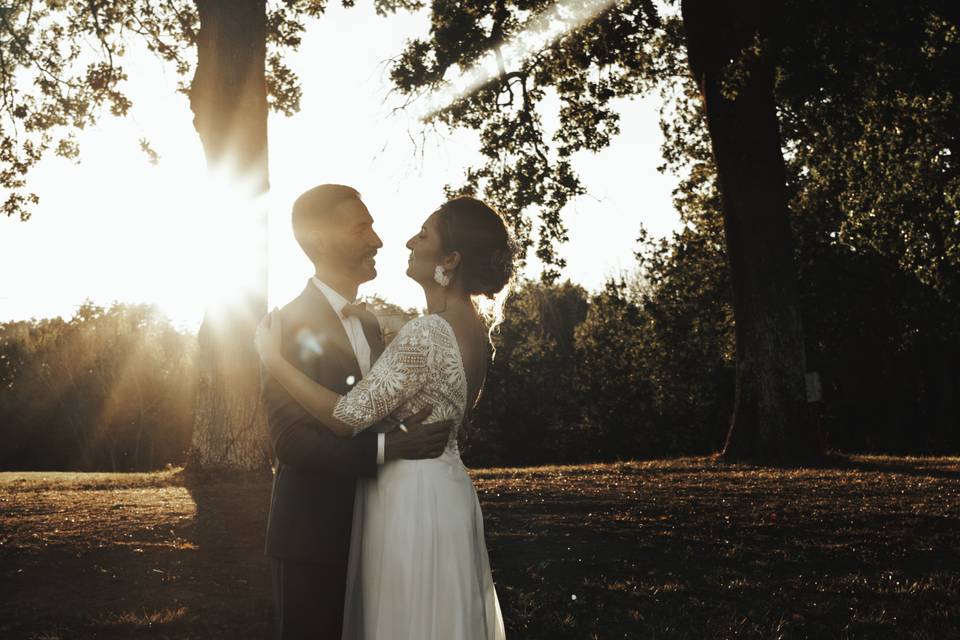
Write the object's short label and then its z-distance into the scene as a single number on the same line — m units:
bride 3.88
